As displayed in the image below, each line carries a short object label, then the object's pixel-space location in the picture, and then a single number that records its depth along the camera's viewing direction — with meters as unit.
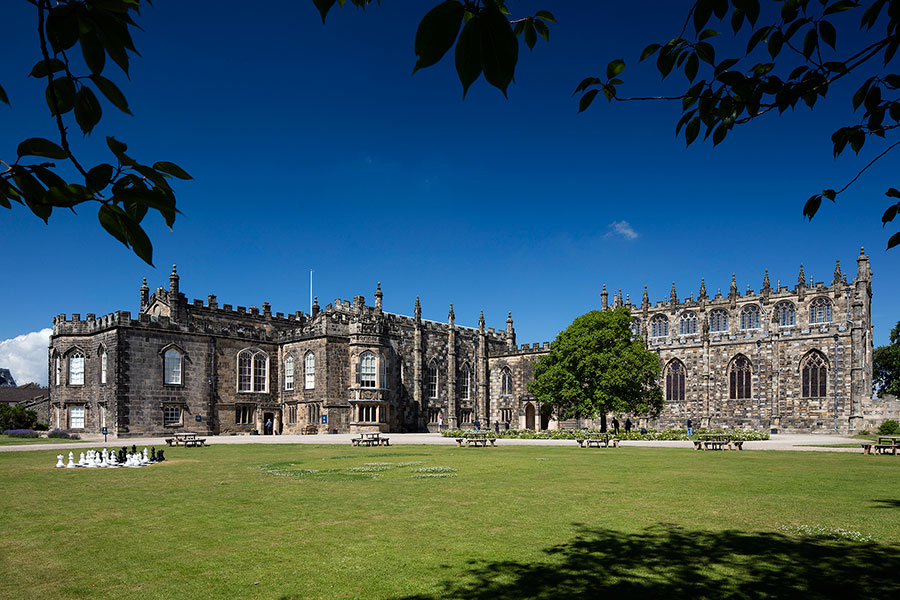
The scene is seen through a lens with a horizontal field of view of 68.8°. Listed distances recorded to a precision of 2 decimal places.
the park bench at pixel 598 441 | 32.88
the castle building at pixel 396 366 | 47.78
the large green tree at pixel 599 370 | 46.34
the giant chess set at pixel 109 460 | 22.14
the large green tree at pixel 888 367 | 65.12
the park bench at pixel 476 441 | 34.25
